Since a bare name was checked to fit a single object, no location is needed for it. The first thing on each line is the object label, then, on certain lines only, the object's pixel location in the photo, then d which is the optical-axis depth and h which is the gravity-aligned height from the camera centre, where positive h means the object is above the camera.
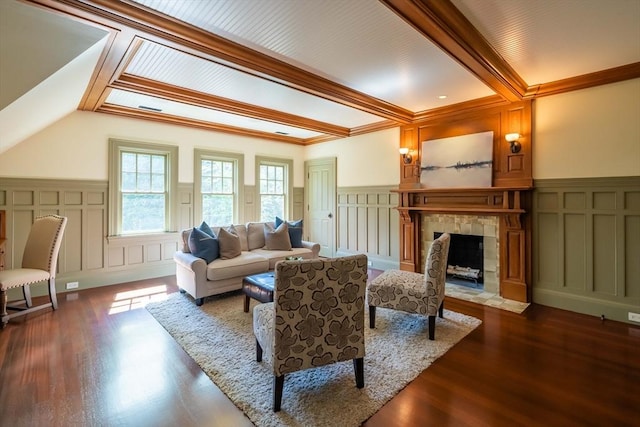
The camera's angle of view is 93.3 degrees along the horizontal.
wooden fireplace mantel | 3.90 +0.02
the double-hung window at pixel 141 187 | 4.64 +0.46
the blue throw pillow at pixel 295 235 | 5.05 -0.34
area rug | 1.93 -1.21
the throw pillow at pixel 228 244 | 4.14 -0.41
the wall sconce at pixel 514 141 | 3.83 +0.96
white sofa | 3.73 -0.68
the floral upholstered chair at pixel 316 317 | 1.91 -0.67
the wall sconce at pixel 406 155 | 5.02 +1.01
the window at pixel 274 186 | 6.45 +0.63
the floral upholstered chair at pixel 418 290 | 2.88 -0.75
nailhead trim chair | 3.39 -0.50
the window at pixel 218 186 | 5.51 +0.56
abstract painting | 4.21 +0.79
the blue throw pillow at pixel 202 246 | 3.94 -0.41
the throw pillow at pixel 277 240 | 4.82 -0.40
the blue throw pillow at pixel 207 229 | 4.29 -0.20
